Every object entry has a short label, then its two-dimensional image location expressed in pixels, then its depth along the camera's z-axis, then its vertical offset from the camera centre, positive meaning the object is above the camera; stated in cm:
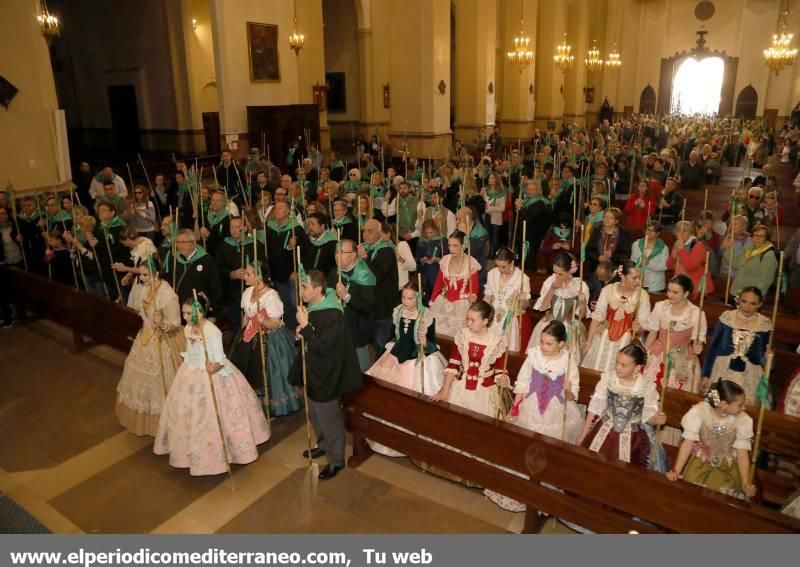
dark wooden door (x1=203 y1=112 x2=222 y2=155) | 2120 +29
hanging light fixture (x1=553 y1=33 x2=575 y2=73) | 2666 +332
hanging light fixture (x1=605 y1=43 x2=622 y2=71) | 3338 +383
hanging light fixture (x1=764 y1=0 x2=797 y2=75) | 2186 +276
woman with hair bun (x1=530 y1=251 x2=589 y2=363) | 617 -162
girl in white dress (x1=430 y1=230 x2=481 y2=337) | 675 -163
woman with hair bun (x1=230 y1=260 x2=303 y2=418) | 570 -195
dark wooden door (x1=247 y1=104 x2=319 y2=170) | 1688 +35
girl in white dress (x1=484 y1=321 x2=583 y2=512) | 480 -199
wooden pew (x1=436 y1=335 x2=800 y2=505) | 458 -222
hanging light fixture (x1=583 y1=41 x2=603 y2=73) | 3225 +380
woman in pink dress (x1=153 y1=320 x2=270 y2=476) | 525 -229
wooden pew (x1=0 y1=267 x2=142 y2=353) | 707 -204
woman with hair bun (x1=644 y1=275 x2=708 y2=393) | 553 -181
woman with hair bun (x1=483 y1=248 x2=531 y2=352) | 630 -160
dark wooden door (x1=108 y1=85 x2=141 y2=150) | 2253 +89
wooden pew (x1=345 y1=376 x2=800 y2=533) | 366 -223
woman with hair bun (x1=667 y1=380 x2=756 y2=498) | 397 -199
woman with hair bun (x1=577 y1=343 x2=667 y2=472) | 436 -194
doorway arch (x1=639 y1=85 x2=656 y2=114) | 3931 +206
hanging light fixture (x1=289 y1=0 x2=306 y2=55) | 1761 +273
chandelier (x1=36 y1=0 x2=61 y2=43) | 1063 +198
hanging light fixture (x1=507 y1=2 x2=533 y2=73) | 2247 +291
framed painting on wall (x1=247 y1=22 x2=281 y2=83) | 1669 +233
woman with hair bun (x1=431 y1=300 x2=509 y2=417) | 503 -189
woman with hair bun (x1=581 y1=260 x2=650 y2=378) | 586 -170
